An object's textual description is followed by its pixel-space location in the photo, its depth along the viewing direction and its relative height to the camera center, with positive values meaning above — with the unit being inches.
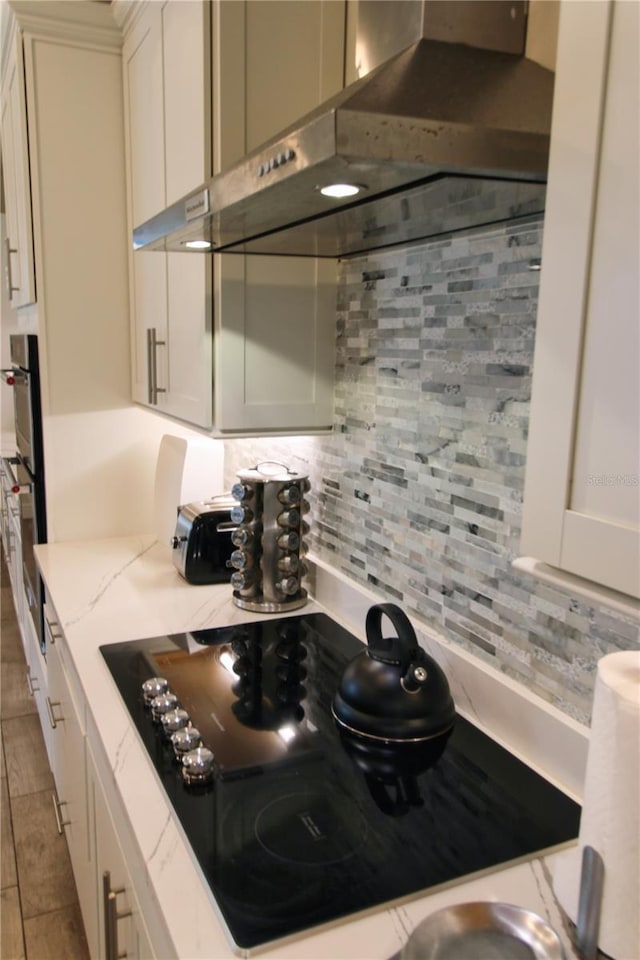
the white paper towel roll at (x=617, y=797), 29.8 -18.1
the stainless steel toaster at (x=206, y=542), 80.4 -21.5
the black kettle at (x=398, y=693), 49.9 -23.1
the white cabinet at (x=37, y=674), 96.6 -47.2
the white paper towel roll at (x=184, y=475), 91.1 -16.3
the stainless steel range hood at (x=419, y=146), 30.8 +8.5
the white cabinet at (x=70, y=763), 64.3 -41.0
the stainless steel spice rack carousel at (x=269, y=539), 71.6 -18.8
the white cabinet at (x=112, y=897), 43.9 -35.4
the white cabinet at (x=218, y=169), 59.1 +13.7
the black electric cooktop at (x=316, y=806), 36.7 -26.4
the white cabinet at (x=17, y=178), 88.7 +21.0
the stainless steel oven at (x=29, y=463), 95.0 -17.1
